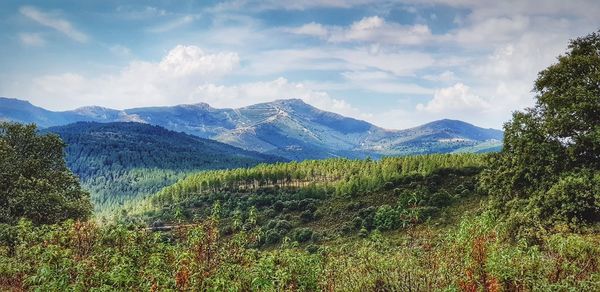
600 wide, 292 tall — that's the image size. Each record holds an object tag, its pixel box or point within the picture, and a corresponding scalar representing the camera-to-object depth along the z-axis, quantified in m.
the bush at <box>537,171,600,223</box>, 30.75
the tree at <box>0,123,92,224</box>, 49.75
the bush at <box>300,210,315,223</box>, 126.71
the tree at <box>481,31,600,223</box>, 31.91
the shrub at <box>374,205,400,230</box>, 98.06
